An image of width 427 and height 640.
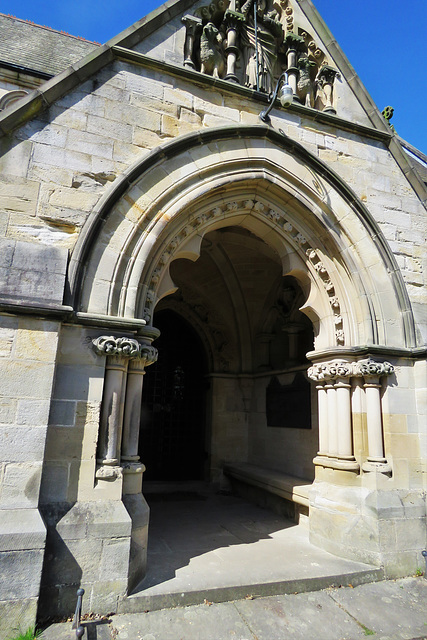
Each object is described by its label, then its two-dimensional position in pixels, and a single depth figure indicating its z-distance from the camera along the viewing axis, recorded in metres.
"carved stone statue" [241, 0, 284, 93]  4.97
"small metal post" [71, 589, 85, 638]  2.63
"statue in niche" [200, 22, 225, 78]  4.59
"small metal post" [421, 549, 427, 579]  3.78
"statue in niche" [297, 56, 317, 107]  5.07
